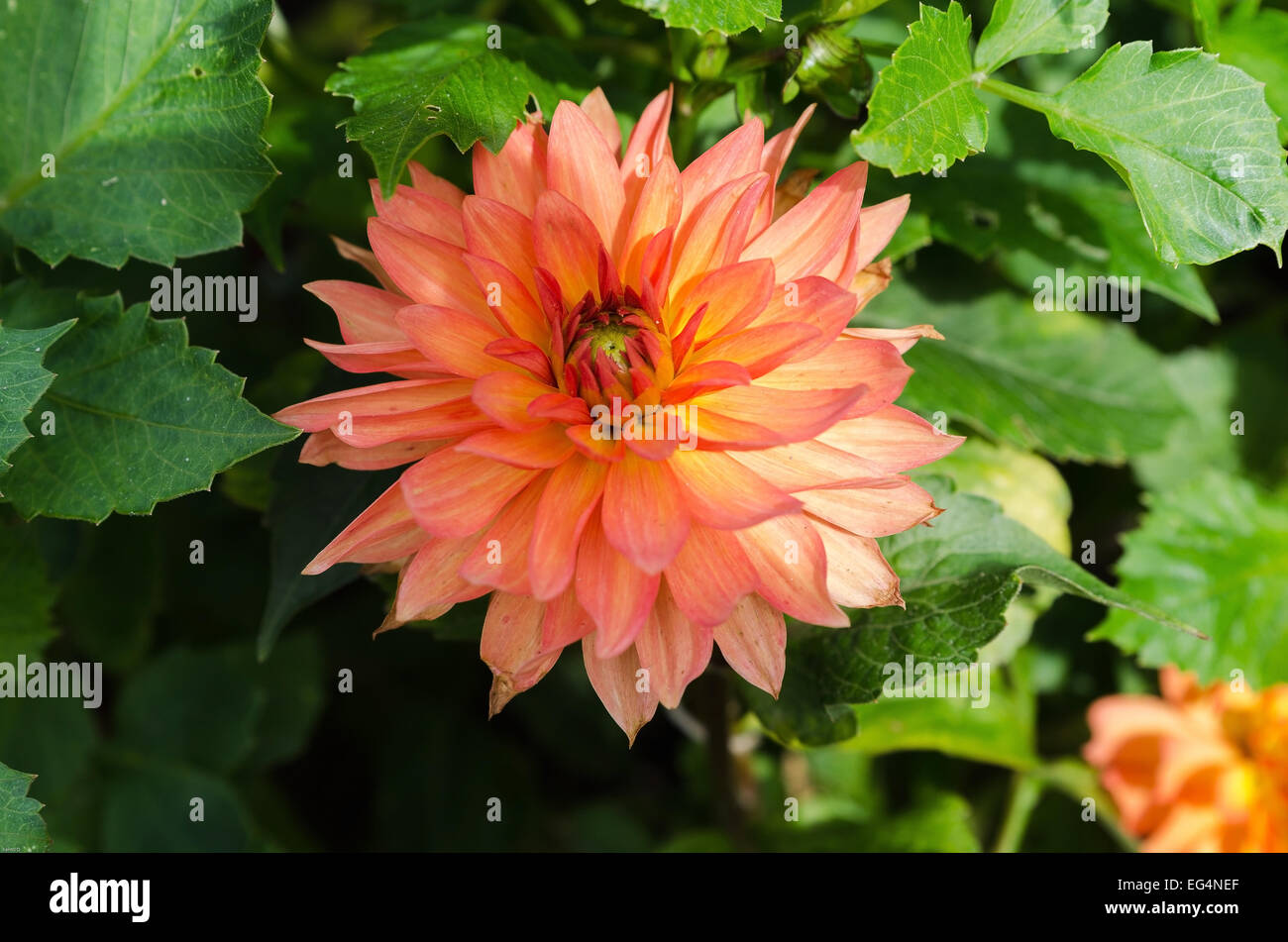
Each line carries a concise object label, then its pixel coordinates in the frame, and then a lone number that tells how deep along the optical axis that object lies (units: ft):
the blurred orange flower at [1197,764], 2.07
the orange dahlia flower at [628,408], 1.72
